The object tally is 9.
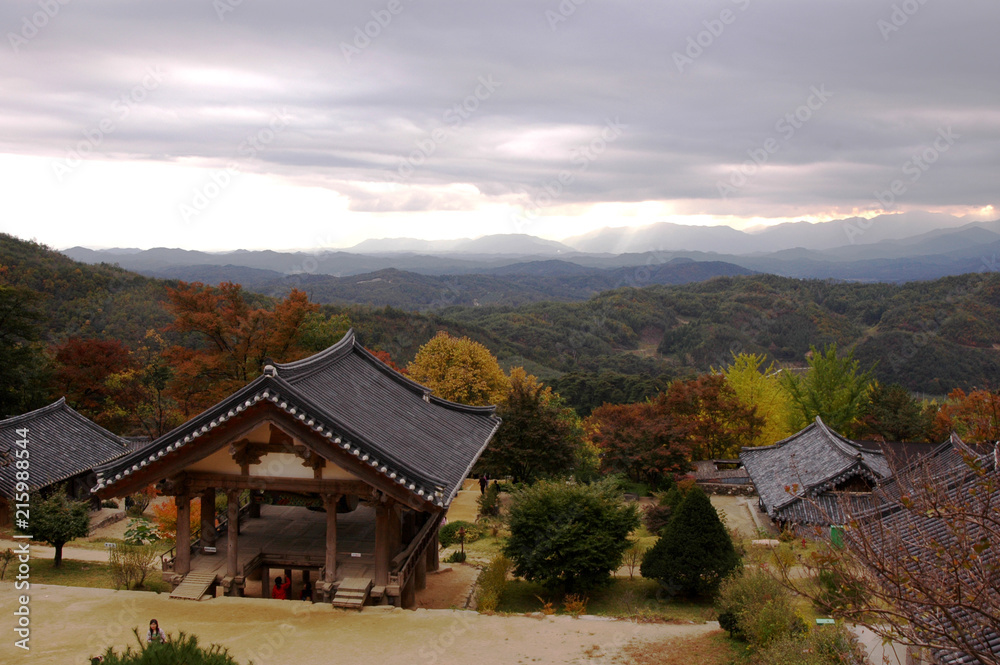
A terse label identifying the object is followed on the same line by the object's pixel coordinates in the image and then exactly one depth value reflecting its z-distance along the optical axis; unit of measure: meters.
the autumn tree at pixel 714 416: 39.38
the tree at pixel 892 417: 40.94
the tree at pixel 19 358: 32.66
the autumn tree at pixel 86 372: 38.59
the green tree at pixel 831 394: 42.75
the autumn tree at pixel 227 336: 33.16
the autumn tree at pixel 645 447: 32.91
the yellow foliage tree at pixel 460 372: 39.62
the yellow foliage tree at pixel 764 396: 41.97
